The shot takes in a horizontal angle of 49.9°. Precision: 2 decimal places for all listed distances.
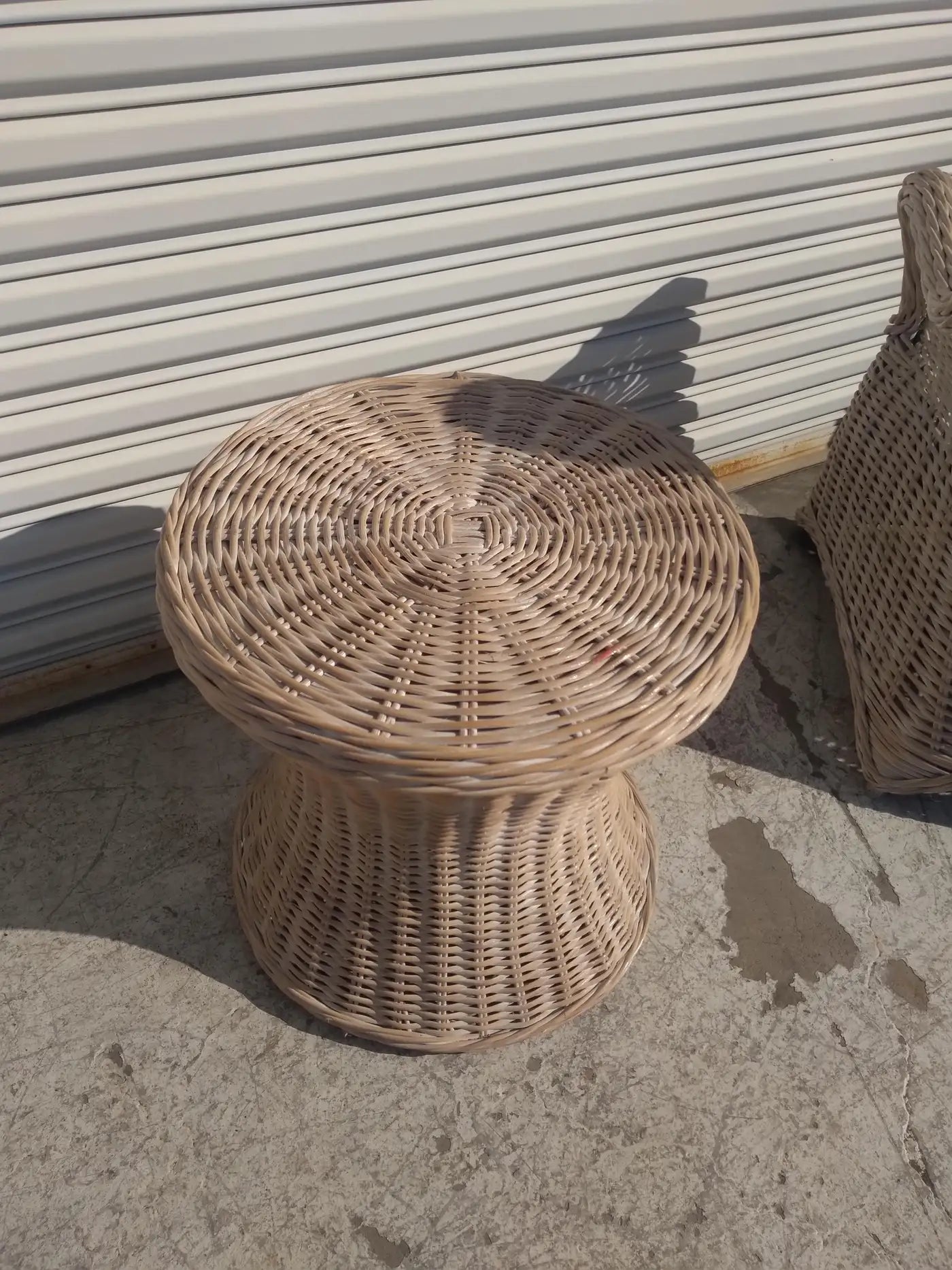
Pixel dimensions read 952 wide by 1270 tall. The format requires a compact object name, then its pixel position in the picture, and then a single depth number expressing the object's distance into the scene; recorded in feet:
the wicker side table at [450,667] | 3.84
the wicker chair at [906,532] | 5.92
